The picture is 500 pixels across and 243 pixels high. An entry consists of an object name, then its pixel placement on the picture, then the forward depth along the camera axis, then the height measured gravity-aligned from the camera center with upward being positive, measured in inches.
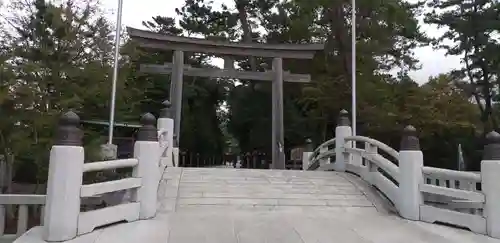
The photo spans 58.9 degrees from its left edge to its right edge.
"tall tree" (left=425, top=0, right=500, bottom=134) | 725.9 +186.6
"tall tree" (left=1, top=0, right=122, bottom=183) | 320.8 +56.9
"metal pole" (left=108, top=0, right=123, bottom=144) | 381.7 +57.9
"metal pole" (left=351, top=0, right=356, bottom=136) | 446.7 +69.1
